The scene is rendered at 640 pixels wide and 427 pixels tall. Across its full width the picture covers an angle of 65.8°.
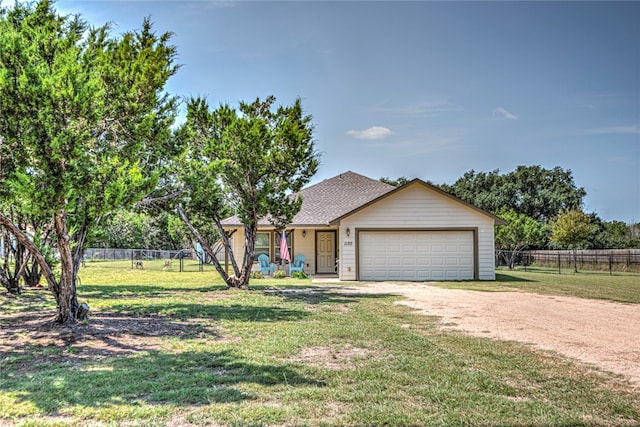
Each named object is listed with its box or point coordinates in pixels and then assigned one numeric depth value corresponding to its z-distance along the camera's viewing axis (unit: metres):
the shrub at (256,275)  21.94
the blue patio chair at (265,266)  23.27
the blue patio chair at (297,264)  22.91
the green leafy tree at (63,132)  6.86
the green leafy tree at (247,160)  14.67
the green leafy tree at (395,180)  47.88
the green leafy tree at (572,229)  28.06
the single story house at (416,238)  20.48
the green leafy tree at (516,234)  30.94
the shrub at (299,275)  22.12
